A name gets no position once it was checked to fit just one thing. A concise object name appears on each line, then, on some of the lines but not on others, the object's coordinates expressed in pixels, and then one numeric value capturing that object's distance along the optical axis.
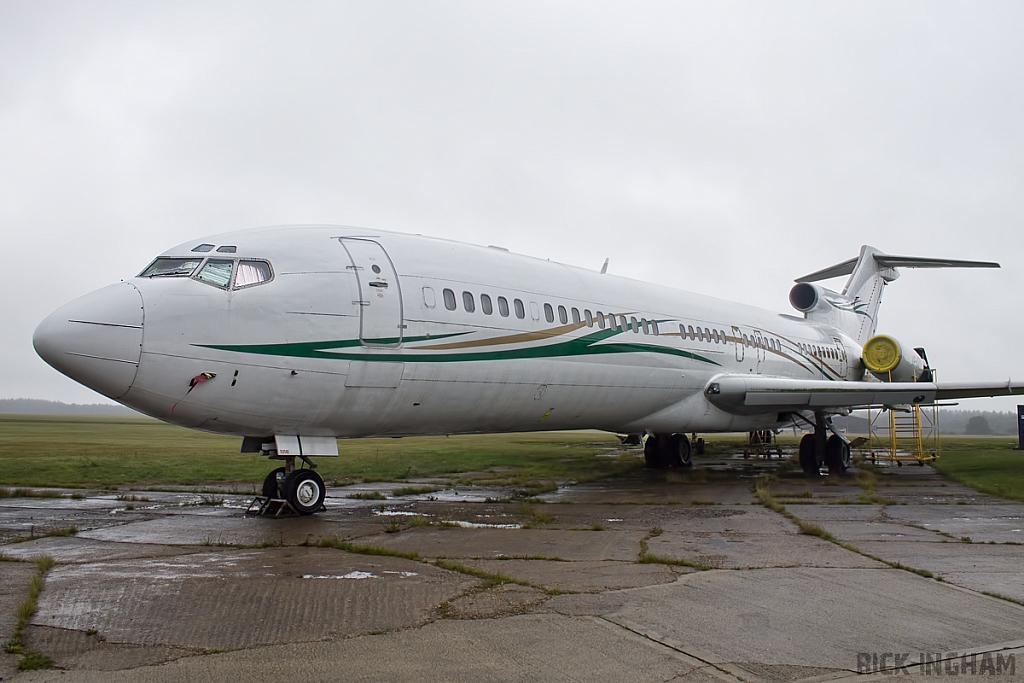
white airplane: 8.67
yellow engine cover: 23.58
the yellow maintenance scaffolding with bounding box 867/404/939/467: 22.22
